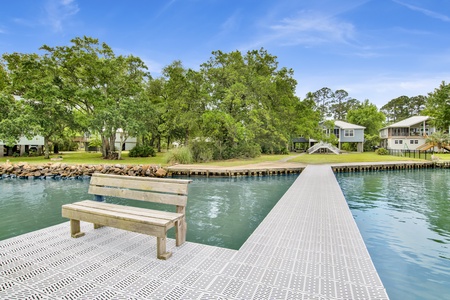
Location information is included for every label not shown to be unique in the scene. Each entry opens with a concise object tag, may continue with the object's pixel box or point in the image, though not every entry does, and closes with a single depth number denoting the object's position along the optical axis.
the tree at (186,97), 23.14
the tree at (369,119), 46.66
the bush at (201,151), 22.02
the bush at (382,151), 33.41
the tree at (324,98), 63.09
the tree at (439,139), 32.91
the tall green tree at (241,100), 23.50
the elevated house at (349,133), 39.81
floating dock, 2.49
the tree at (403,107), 57.97
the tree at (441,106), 28.88
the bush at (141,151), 27.97
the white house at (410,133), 39.16
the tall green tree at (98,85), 22.48
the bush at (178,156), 19.72
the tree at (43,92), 22.12
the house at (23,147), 29.06
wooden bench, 3.16
